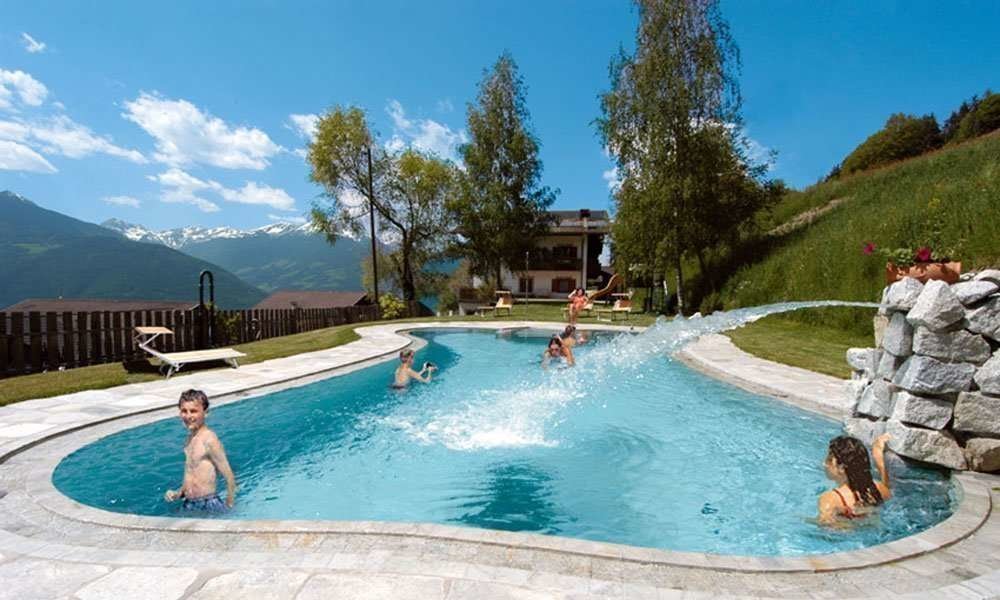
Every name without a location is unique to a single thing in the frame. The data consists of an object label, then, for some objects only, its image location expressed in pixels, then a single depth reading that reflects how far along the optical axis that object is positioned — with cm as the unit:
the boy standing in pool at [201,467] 465
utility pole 3154
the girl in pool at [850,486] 462
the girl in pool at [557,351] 1185
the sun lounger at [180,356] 1016
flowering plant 530
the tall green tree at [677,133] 2227
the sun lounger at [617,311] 2270
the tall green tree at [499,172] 3319
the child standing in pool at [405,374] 1045
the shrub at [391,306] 2942
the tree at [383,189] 3412
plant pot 518
